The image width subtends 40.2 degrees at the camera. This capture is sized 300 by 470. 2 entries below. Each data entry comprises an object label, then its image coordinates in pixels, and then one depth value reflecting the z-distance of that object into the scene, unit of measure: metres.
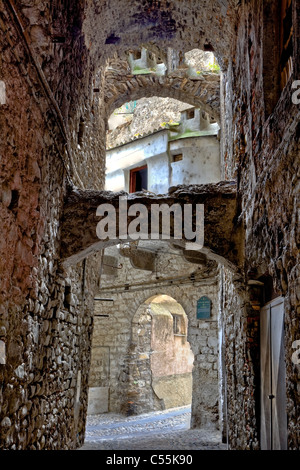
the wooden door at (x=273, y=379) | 3.20
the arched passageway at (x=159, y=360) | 11.34
